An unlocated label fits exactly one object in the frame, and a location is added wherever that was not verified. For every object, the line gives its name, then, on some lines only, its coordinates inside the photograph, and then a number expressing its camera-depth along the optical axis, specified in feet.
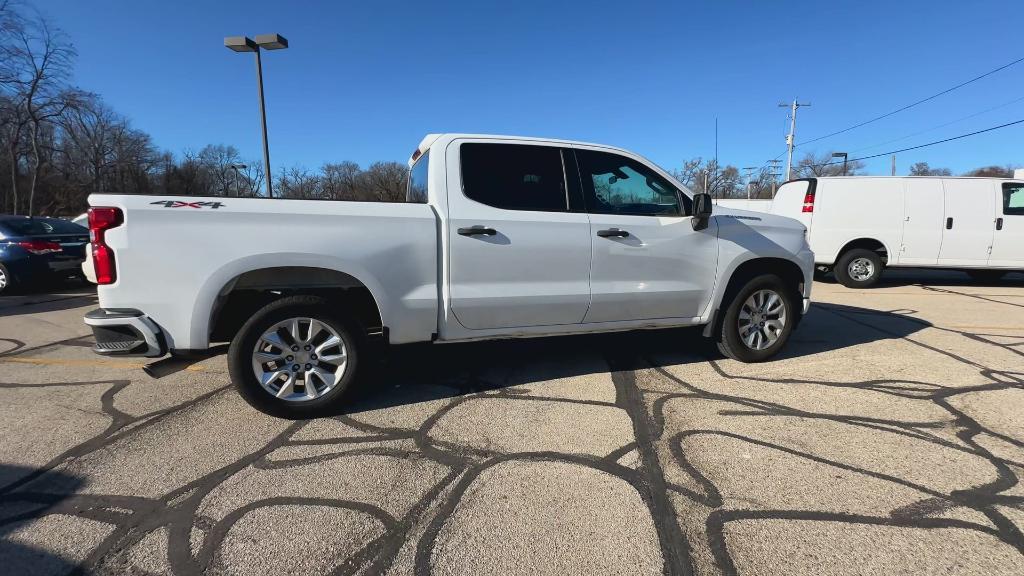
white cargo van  30.58
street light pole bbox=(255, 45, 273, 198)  40.81
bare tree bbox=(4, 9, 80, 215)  99.81
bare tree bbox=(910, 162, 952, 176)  182.65
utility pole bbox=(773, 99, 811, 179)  136.56
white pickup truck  9.95
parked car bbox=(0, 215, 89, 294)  28.37
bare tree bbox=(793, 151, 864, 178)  172.35
